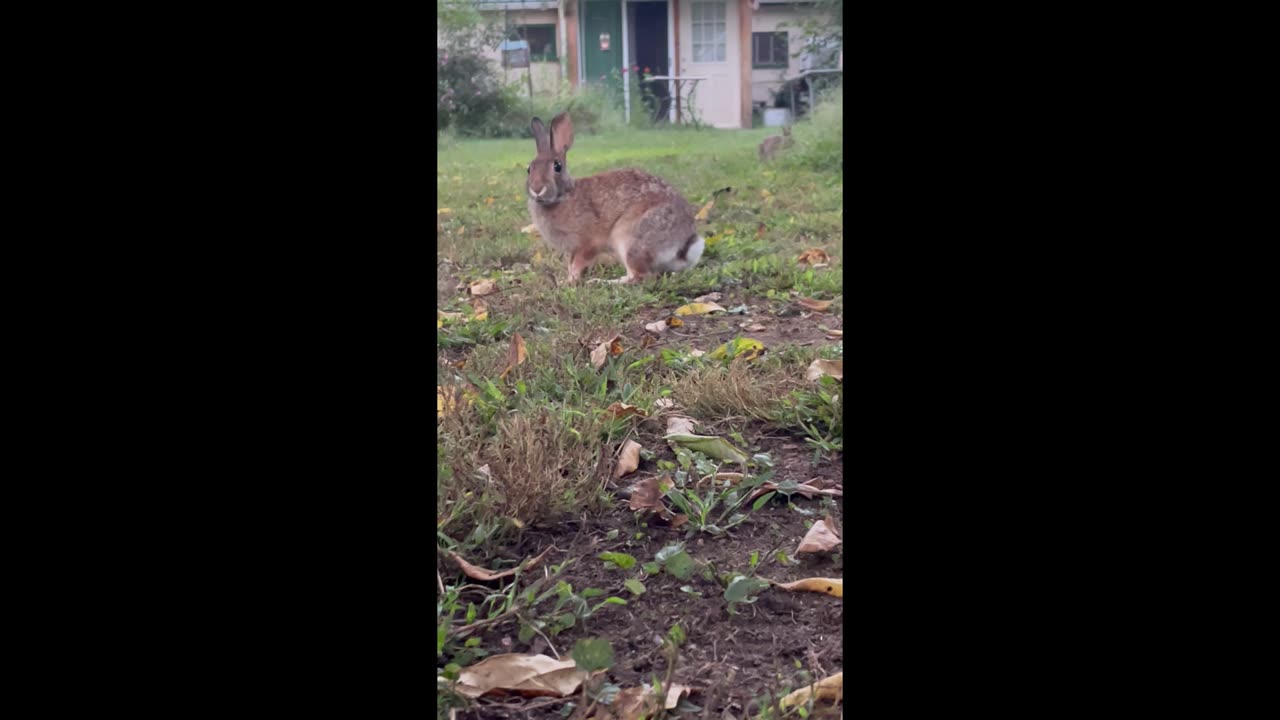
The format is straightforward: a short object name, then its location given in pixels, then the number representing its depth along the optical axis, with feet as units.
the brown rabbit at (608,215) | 11.66
